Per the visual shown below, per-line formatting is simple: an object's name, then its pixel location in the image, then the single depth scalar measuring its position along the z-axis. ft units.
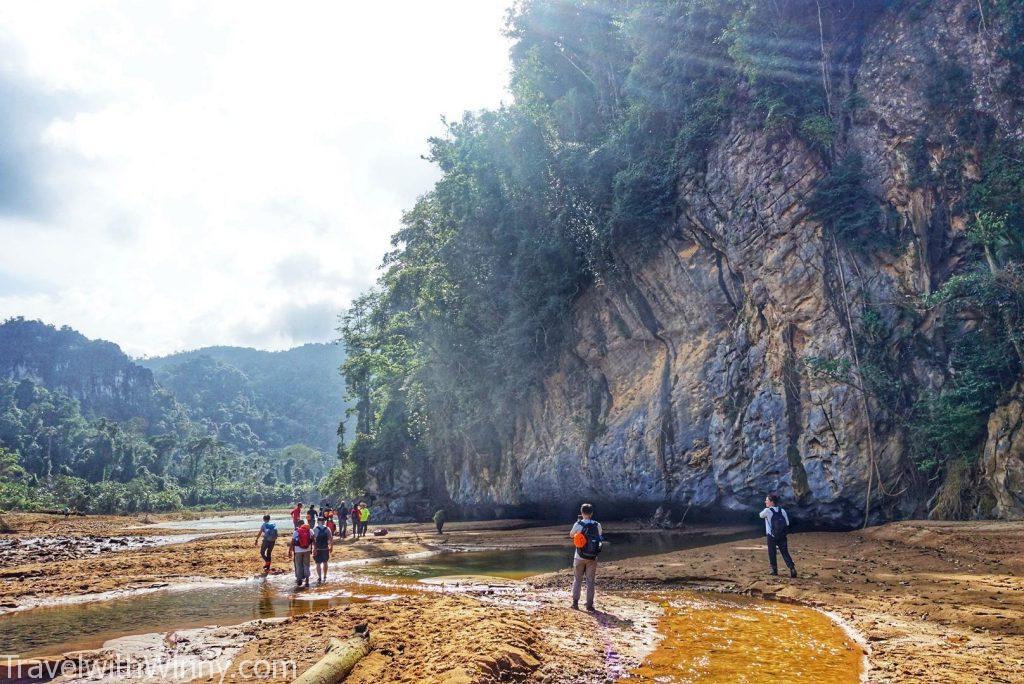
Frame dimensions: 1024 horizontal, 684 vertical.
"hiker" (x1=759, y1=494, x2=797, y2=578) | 40.65
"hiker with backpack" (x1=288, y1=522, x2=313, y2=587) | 48.62
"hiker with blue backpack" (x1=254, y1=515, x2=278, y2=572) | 57.47
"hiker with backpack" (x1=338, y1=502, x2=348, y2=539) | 92.48
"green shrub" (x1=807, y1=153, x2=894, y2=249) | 62.95
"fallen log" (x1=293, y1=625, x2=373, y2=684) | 21.24
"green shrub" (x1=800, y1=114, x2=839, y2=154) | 65.46
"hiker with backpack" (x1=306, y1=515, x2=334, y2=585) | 50.70
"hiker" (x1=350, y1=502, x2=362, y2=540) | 93.25
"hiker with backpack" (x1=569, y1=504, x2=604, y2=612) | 32.63
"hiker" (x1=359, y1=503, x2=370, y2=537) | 93.61
